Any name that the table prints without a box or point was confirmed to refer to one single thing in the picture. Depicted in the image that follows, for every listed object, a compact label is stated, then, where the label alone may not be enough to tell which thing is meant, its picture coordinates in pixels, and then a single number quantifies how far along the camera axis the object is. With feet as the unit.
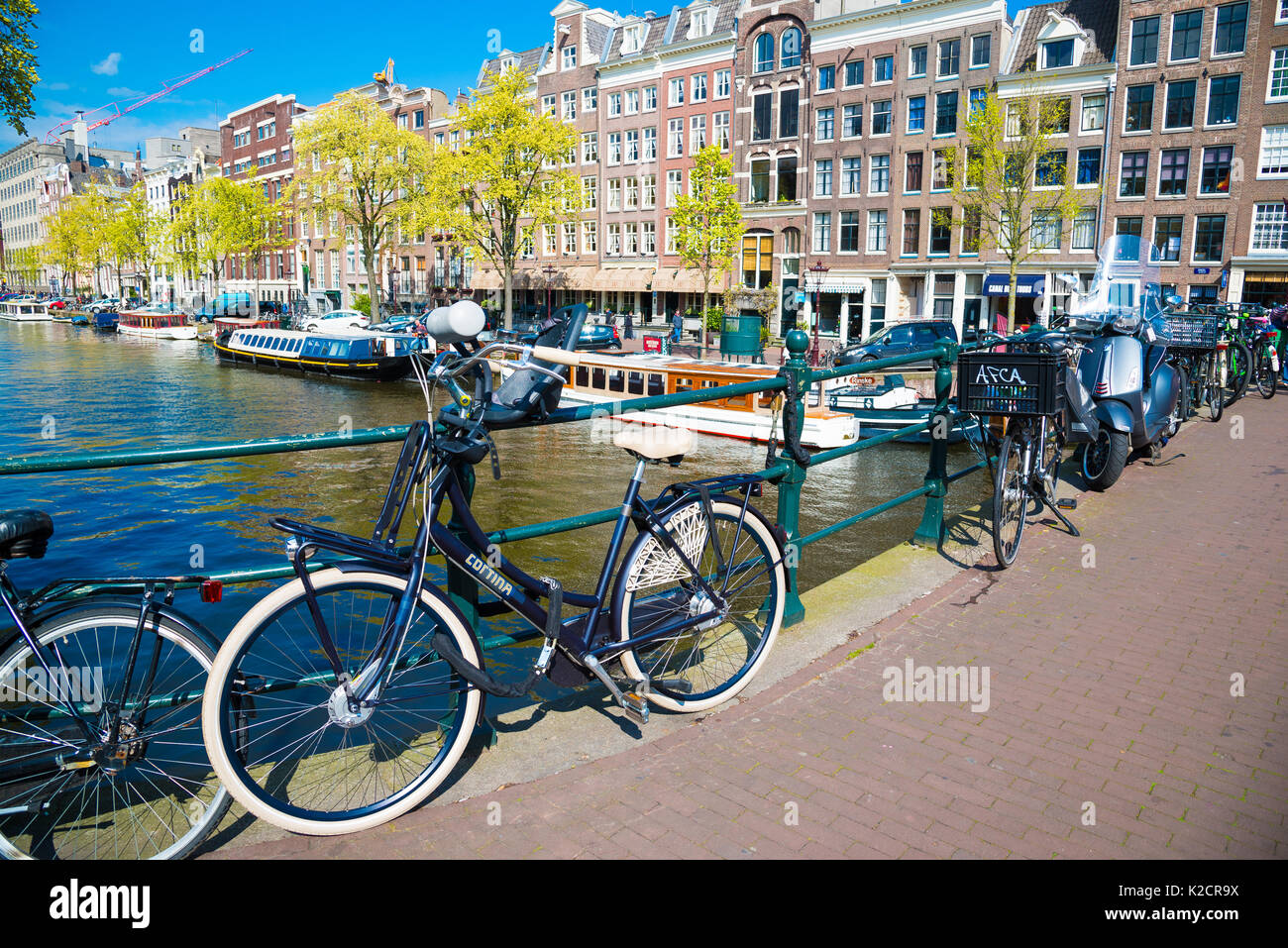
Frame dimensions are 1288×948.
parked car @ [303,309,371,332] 156.25
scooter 25.80
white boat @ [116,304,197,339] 183.93
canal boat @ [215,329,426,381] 113.09
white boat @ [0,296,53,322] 251.39
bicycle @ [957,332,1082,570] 18.72
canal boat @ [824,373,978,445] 70.54
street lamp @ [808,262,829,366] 120.28
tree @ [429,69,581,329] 136.26
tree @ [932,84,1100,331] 105.29
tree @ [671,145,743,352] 122.11
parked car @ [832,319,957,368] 75.87
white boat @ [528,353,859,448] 64.90
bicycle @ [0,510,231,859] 8.30
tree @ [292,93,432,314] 158.30
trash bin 97.71
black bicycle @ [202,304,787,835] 8.80
